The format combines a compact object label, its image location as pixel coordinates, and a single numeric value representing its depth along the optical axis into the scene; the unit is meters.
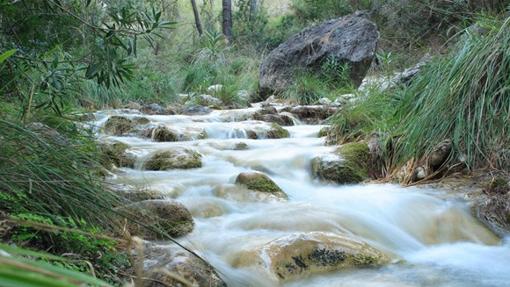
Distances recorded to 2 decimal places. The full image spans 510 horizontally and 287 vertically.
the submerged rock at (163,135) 6.02
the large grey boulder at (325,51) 10.30
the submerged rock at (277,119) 7.36
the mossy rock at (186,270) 2.04
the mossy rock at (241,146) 5.59
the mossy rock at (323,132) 6.08
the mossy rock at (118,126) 6.29
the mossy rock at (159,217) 2.44
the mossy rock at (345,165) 4.29
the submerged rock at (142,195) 2.92
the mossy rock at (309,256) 2.60
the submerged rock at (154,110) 8.28
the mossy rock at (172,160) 4.55
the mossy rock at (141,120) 6.49
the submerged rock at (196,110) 8.40
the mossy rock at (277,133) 6.45
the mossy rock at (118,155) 4.50
